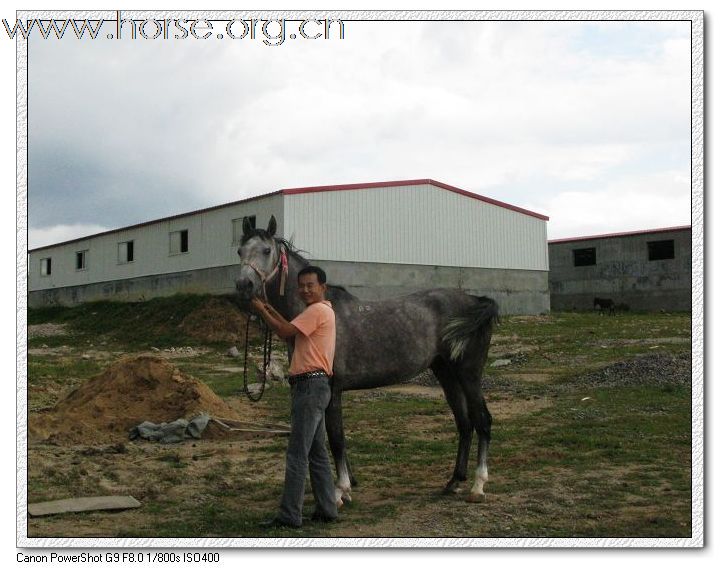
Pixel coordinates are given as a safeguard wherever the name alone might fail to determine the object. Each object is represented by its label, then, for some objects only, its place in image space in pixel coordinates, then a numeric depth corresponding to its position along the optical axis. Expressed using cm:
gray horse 618
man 530
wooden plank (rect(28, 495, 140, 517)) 572
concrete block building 3706
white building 2720
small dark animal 3466
